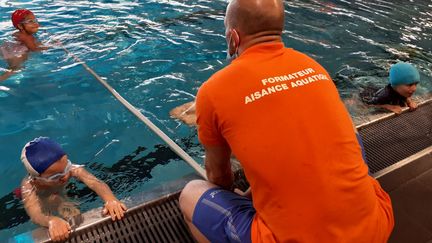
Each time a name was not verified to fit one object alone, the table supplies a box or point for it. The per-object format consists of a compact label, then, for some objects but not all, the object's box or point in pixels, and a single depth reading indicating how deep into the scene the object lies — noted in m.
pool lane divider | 2.77
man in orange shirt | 1.61
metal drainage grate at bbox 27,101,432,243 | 2.58
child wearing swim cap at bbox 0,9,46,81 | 5.77
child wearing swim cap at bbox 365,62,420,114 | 4.25
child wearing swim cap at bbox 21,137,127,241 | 2.75
